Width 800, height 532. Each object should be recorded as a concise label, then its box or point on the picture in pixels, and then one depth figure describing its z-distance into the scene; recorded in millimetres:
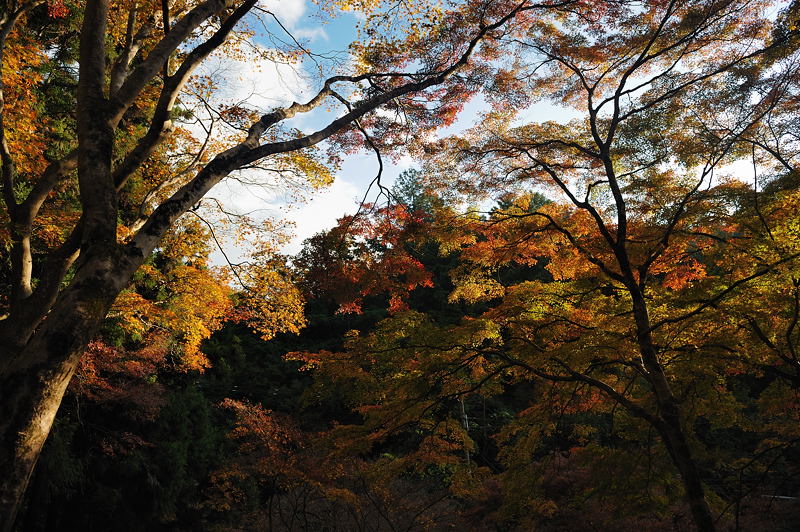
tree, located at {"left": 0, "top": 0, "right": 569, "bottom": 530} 2139
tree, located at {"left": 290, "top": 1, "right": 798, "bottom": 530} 5129
